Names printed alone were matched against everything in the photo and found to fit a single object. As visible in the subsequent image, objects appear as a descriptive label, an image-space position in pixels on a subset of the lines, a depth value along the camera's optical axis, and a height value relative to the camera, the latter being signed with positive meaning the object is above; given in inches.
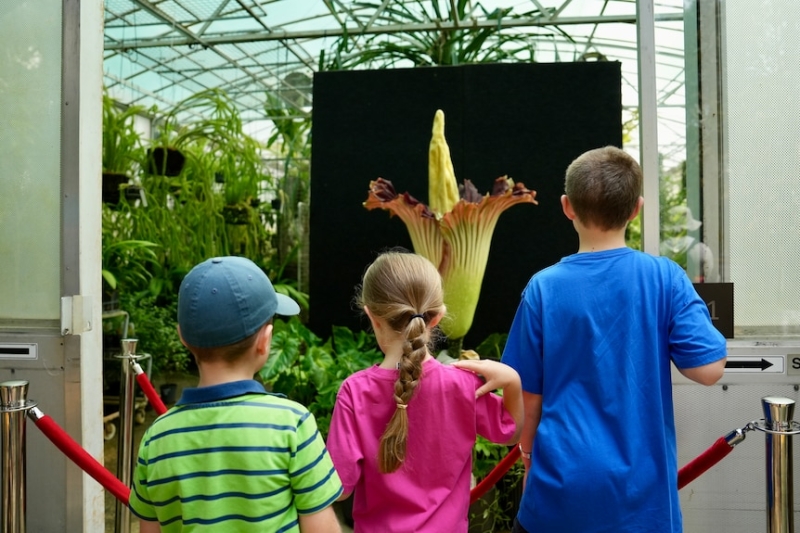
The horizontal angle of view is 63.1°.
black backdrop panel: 125.1 +23.9
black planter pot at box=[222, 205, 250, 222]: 187.9 +16.4
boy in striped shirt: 33.7 -9.0
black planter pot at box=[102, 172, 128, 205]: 142.5 +18.9
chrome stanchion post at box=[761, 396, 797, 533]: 44.2 -13.3
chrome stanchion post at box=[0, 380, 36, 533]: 51.1 -14.4
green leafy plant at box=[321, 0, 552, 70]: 142.6 +49.6
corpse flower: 95.9 +7.3
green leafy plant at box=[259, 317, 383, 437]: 98.7 -14.7
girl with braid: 40.0 -9.3
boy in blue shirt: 39.9 -6.1
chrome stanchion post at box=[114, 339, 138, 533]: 71.8 -19.2
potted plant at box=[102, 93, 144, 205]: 144.2 +27.4
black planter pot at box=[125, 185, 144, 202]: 153.6 +18.7
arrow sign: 61.0 -9.0
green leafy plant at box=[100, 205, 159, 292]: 141.6 +3.4
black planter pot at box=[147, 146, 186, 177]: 167.6 +28.8
